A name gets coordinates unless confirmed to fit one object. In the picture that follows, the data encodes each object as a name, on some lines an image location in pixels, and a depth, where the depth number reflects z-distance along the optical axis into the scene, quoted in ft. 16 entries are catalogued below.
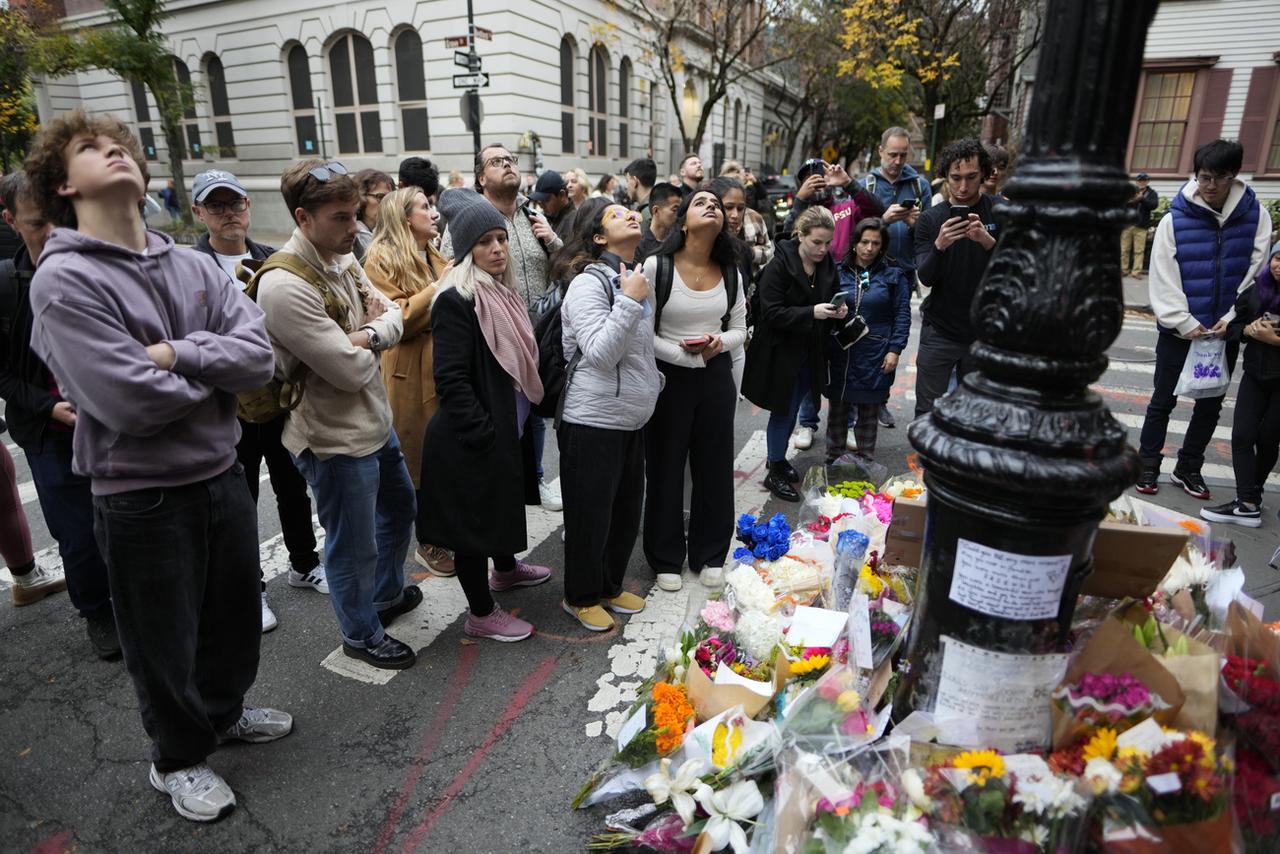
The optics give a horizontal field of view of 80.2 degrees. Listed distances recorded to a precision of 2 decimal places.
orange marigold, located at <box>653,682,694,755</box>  7.34
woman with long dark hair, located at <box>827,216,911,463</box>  16.79
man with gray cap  10.88
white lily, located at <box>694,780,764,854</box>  6.50
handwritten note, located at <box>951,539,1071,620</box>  5.73
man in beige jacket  8.75
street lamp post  5.01
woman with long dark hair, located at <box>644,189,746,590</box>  11.82
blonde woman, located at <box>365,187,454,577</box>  12.96
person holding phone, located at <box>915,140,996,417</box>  14.97
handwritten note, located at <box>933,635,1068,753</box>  6.02
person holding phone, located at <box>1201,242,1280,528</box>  14.32
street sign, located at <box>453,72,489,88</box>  41.53
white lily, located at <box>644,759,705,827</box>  6.89
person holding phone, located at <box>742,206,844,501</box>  15.26
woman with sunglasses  10.27
